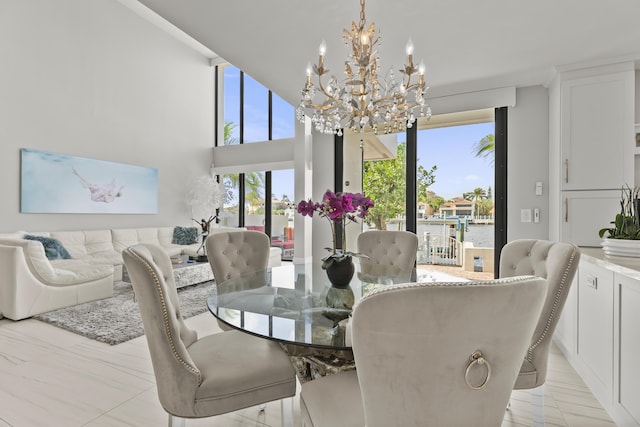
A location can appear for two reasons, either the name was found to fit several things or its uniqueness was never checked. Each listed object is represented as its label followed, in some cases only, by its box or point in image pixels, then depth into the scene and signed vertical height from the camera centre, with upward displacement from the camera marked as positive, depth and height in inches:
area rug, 105.3 -39.7
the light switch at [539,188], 130.0 +10.8
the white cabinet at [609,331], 56.5 -25.1
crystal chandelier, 73.8 +29.2
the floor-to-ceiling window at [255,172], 269.3 +36.2
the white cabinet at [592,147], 107.0 +23.6
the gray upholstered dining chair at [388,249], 99.8 -11.6
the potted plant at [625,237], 72.2 -5.4
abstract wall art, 168.7 +17.0
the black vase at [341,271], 66.2 -12.2
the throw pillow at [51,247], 149.8 -16.5
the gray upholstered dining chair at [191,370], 41.6 -23.5
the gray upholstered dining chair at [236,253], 87.9 -11.6
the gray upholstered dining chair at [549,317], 51.0 -17.0
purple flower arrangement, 65.6 +1.2
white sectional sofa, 116.9 -25.4
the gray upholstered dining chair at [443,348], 24.6 -11.0
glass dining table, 44.0 -16.8
